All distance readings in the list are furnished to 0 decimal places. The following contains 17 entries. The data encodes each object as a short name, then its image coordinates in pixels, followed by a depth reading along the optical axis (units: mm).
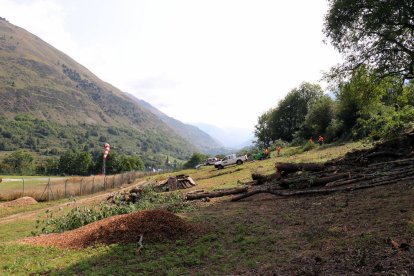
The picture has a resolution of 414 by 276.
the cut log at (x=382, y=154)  16711
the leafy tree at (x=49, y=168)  111056
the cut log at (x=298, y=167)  17359
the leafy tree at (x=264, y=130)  79838
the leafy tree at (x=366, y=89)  20422
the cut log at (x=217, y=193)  17455
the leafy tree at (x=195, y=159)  111688
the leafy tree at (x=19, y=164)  110375
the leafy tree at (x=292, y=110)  73062
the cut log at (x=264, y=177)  18797
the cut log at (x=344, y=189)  12758
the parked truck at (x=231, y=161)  43781
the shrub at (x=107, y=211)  14617
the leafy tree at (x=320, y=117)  50531
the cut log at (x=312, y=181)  14906
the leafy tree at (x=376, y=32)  16891
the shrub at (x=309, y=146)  38094
